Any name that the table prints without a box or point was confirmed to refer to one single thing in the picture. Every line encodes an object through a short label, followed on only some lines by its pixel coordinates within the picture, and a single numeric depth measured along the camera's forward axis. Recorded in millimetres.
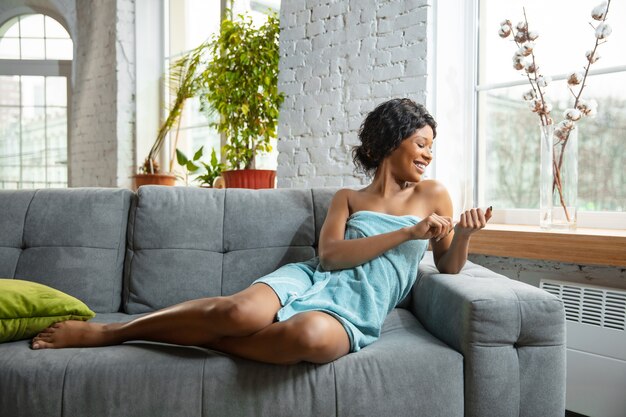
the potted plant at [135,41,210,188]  4234
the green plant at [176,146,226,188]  3879
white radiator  1978
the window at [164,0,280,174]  4527
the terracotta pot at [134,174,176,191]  4207
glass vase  2229
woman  1445
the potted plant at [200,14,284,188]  3528
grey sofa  1390
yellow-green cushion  1530
